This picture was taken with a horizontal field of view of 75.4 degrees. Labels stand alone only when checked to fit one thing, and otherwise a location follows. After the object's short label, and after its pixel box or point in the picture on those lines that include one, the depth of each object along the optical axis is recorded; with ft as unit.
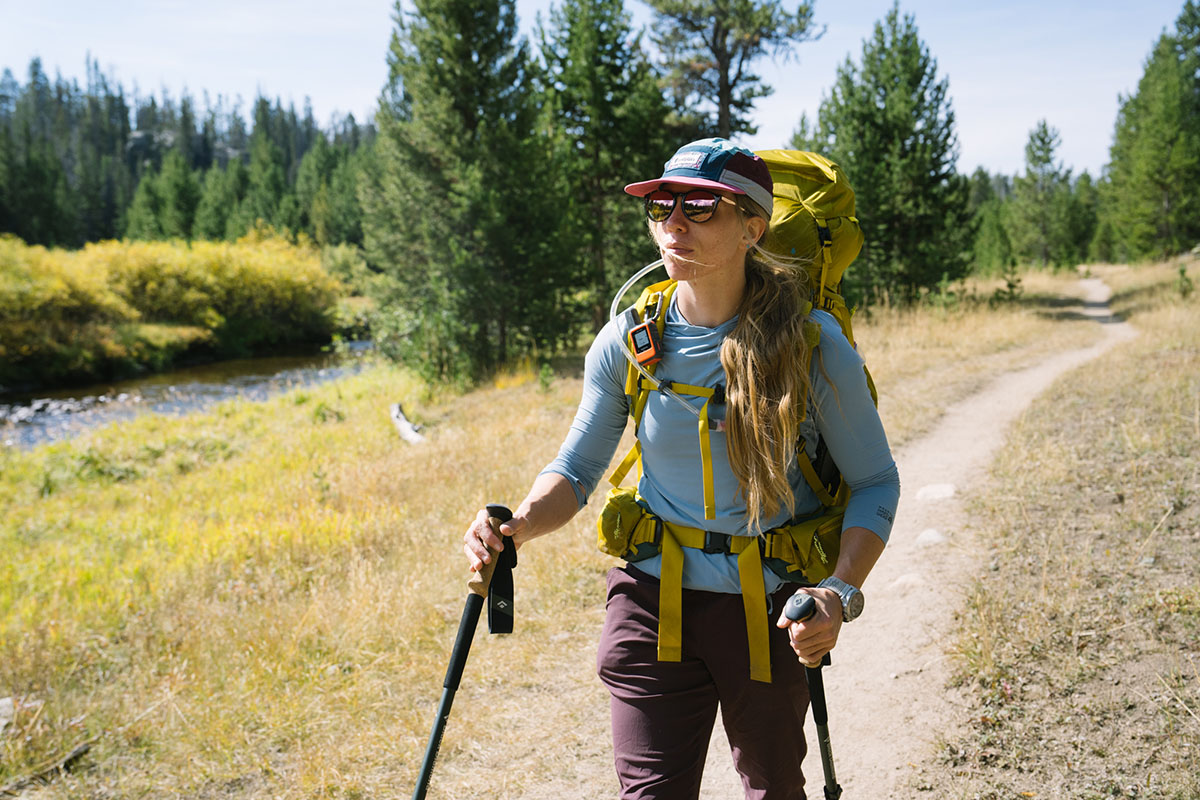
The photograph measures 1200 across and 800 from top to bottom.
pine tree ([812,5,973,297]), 63.16
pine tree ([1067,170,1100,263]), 153.48
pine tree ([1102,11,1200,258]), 103.24
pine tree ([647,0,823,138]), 63.00
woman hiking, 5.86
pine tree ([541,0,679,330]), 60.59
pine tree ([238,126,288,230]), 211.61
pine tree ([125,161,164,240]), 199.52
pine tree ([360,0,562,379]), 52.95
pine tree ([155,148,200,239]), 205.98
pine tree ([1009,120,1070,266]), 147.33
